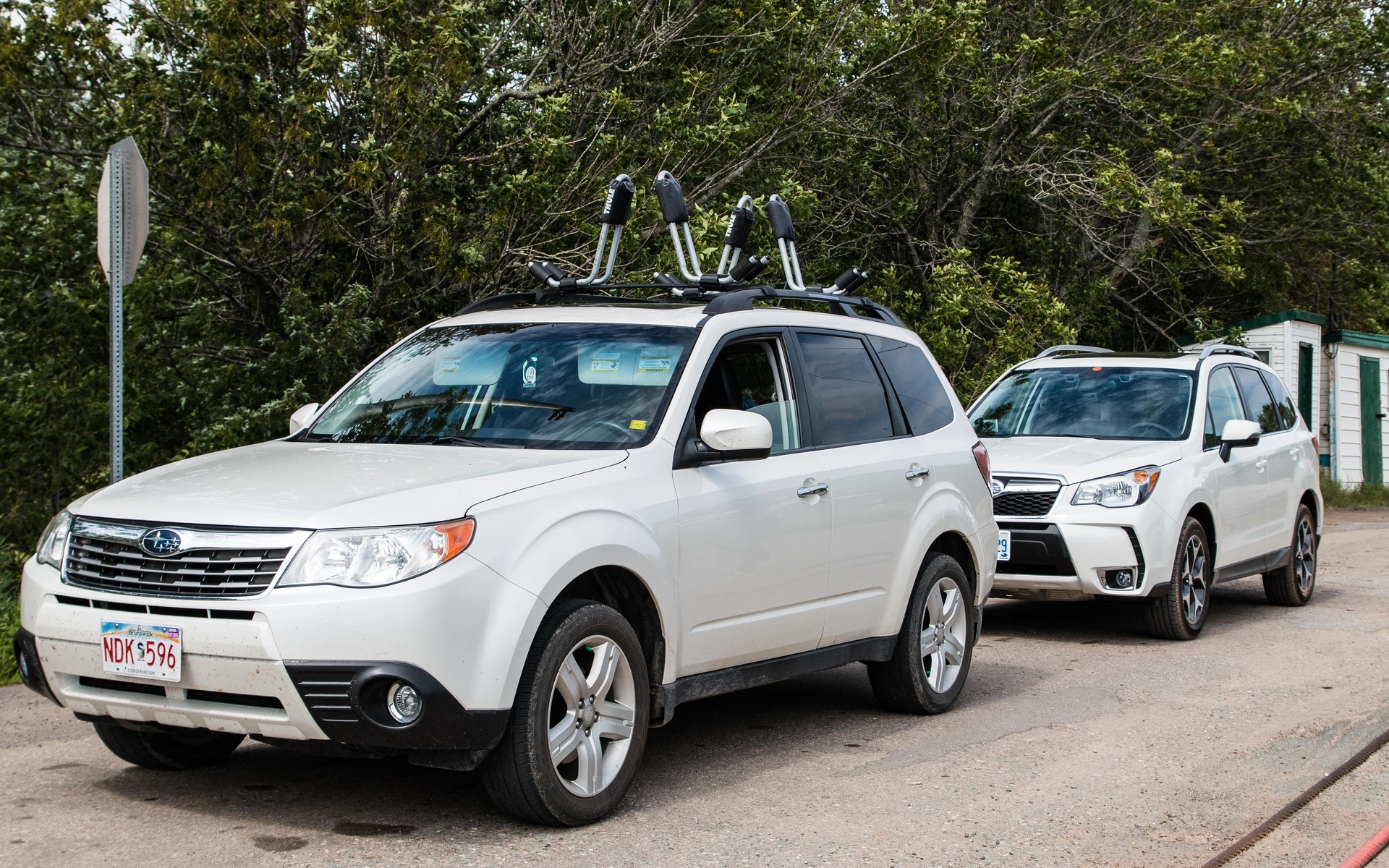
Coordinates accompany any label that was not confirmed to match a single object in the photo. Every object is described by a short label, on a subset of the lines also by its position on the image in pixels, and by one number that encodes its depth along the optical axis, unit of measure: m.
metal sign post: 8.08
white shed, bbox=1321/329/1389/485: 25.62
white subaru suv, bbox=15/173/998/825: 4.73
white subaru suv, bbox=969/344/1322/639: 9.56
